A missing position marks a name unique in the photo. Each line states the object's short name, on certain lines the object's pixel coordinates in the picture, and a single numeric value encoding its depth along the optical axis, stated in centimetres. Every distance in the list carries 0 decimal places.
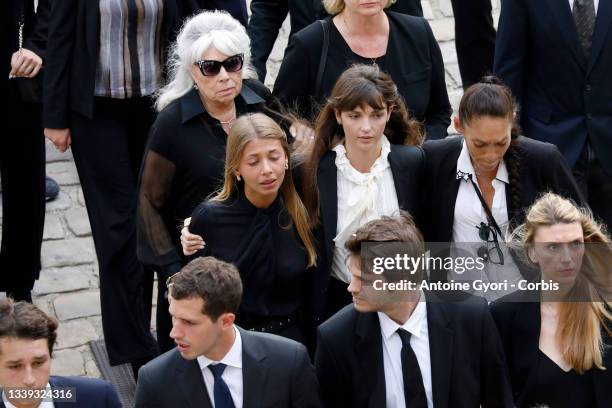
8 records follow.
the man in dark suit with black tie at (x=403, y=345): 1116
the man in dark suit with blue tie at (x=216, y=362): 1088
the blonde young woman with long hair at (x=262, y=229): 1255
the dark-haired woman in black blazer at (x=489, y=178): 1269
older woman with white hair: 1356
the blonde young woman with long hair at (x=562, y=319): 1124
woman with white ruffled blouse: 1281
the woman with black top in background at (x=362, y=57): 1424
